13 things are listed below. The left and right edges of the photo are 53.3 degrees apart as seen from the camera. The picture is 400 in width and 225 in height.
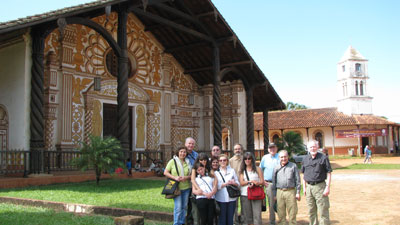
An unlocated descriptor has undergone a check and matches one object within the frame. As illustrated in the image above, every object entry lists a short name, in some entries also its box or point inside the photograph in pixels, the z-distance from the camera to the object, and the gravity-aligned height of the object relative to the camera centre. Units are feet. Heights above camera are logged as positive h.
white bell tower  148.66 +21.62
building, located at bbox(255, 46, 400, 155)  135.33 +6.21
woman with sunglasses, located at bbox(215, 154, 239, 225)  19.38 -2.81
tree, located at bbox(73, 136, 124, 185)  35.68 -1.17
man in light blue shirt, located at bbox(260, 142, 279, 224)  23.88 -1.28
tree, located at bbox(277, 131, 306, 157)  68.74 -0.58
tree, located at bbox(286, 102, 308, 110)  233.76 +20.34
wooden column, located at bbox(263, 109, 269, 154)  73.15 +2.90
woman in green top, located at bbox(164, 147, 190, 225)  20.18 -1.86
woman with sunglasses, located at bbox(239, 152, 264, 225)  19.98 -2.15
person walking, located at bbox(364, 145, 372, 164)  95.93 -4.34
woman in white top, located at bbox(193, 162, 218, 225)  19.03 -2.48
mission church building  40.70 +8.60
